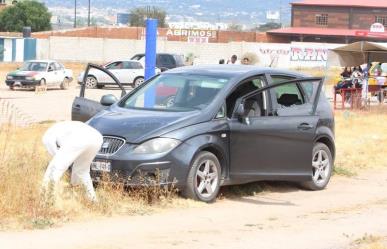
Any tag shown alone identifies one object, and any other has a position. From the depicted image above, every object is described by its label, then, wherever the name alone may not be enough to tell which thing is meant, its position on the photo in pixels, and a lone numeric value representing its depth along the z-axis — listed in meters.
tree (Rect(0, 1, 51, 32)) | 112.00
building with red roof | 105.12
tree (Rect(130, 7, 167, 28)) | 128.62
